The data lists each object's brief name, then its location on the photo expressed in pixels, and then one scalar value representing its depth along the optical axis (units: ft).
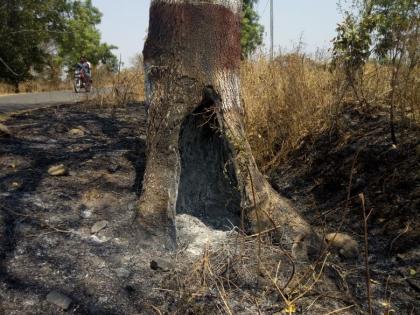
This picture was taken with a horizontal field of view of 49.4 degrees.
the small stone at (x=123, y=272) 7.92
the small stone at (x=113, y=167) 11.71
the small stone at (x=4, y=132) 13.99
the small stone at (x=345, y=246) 10.26
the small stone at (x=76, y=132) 15.29
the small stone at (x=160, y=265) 8.16
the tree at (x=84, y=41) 92.58
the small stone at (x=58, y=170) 11.09
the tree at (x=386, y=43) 13.10
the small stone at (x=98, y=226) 8.94
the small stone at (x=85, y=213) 9.47
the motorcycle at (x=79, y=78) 44.34
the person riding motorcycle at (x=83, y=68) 43.11
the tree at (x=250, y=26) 101.87
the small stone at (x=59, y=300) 7.02
